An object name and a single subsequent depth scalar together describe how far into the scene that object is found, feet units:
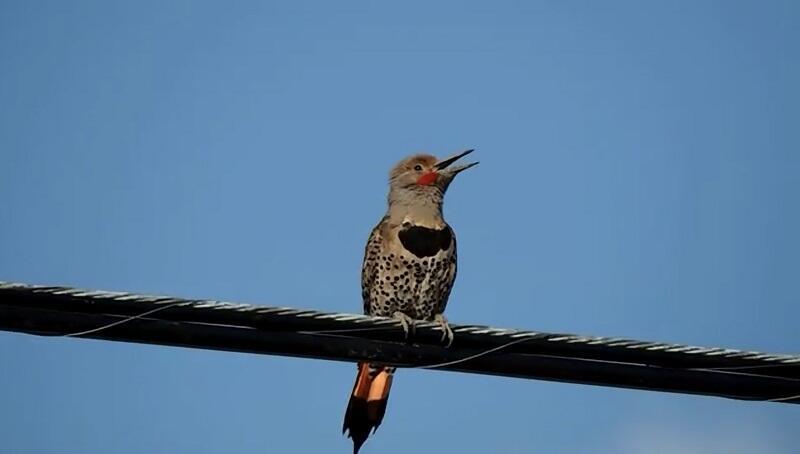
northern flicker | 57.57
